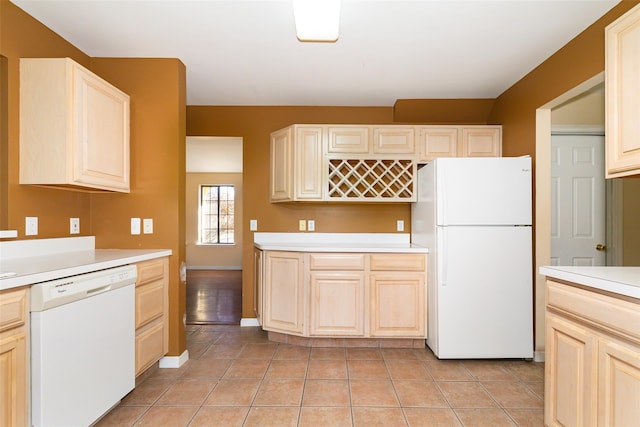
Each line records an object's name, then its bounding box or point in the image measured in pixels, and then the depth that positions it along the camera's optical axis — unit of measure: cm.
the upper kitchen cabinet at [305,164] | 335
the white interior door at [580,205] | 313
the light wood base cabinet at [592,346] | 122
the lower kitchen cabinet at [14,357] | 131
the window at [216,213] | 779
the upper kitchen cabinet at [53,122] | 199
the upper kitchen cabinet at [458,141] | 334
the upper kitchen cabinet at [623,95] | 146
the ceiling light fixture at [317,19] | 168
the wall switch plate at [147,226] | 261
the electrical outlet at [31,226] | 205
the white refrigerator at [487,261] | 271
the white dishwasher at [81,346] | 143
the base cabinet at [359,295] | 298
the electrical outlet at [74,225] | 241
